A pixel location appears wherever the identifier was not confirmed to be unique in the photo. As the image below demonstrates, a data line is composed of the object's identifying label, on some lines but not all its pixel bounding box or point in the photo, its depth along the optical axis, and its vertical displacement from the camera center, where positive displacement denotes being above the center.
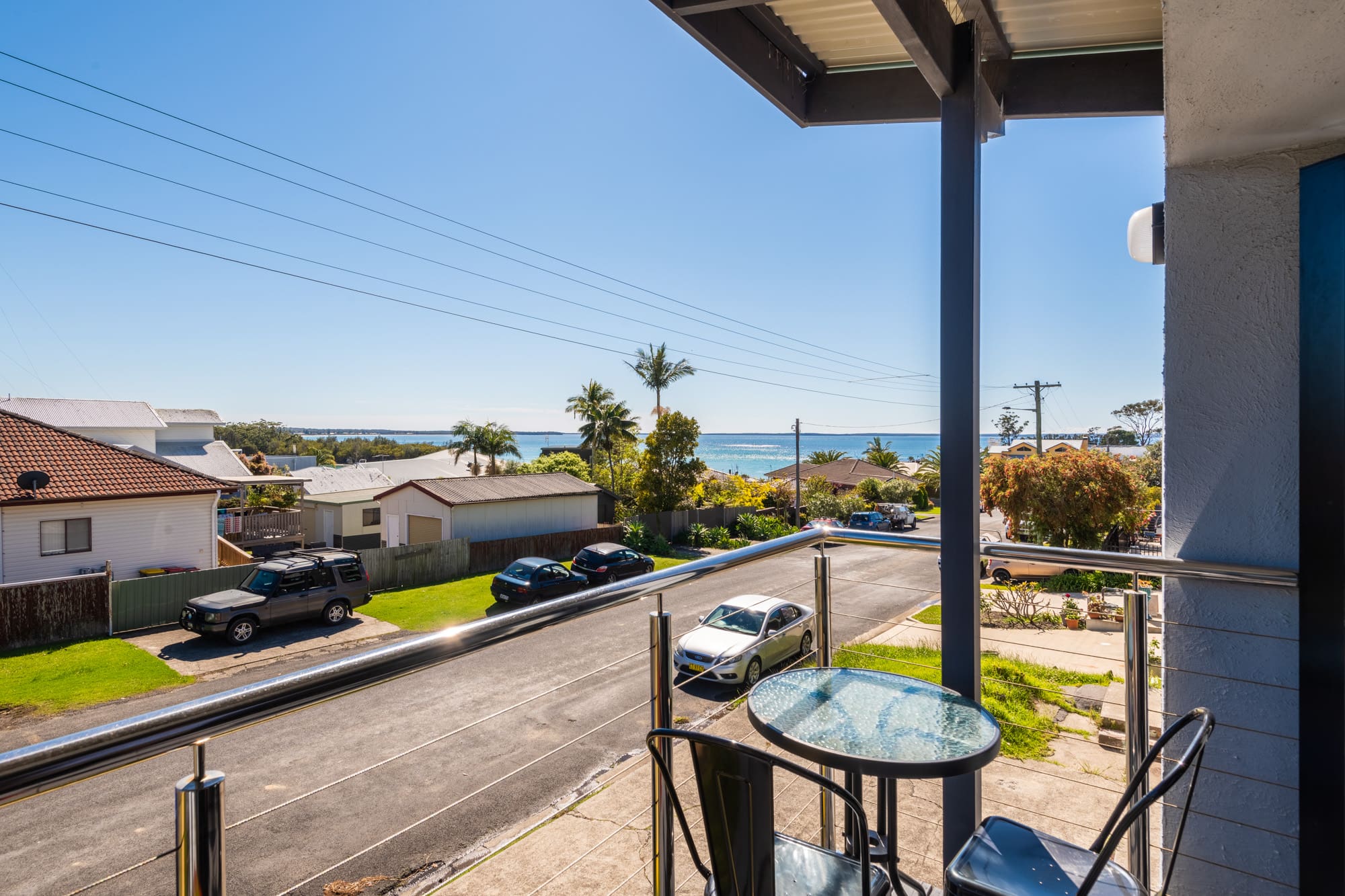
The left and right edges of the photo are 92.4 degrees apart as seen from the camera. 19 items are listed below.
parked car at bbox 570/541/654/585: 15.79 -3.01
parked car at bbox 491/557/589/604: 13.72 -3.00
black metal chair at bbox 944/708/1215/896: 1.20 -0.85
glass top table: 1.28 -0.65
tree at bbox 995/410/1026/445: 42.09 +0.80
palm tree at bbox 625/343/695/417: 33.94 +3.83
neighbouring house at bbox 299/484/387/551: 22.52 -2.68
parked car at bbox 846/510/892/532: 24.34 -3.06
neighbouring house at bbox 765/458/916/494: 32.16 -1.73
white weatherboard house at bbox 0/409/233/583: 12.91 -1.34
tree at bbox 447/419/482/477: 35.69 +0.41
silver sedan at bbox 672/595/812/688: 8.43 -2.73
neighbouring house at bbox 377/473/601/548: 18.86 -2.02
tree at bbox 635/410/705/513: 22.70 -0.98
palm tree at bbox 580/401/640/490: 32.44 +0.83
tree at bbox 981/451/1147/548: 13.05 -1.17
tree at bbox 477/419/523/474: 35.53 +0.11
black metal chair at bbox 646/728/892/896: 0.98 -0.58
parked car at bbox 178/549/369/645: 11.13 -2.80
